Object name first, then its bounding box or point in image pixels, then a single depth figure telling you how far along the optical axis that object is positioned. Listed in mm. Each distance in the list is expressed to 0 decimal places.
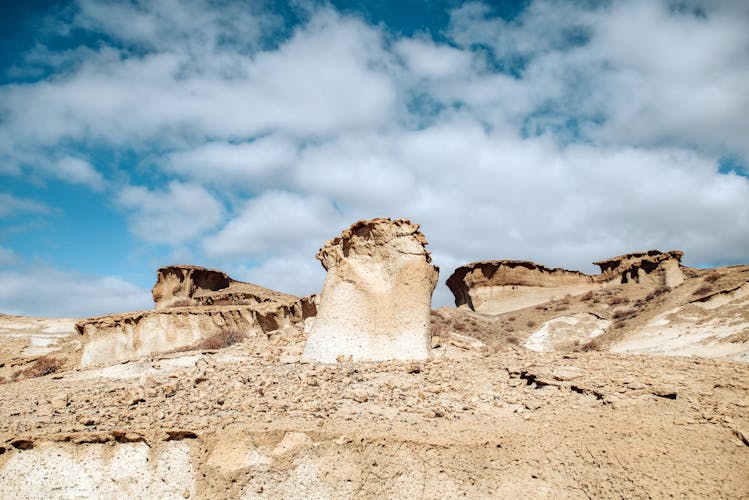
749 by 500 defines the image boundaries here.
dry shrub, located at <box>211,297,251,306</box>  19688
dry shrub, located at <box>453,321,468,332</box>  19711
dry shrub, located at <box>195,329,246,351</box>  11138
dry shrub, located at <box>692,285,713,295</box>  18264
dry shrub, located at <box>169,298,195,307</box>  22952
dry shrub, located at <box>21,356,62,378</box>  12367
